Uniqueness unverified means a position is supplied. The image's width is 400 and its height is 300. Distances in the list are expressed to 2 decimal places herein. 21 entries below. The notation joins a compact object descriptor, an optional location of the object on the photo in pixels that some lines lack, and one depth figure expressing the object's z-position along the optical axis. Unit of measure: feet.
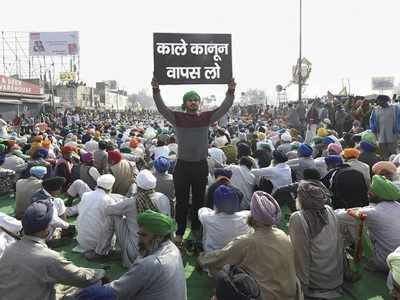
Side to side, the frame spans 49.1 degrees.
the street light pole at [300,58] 73.41
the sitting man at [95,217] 16.26
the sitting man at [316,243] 12.17
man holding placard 15.55
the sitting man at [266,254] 10.40
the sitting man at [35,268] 9.21
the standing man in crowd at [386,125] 27.96
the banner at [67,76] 165.27
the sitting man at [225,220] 13.57
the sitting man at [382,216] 13.56
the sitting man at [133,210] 14.43
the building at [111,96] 284.20
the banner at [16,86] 92.10
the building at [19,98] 92.58
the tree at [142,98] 480.03
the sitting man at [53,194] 17.27
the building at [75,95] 204.64
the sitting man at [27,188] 19.40
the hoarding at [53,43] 155.84
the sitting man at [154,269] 8.61
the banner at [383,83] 247.29
